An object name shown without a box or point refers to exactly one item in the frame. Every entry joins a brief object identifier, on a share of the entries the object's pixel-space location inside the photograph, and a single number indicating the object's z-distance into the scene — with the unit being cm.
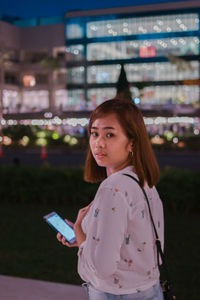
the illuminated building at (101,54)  6316
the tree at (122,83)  2384
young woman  192
